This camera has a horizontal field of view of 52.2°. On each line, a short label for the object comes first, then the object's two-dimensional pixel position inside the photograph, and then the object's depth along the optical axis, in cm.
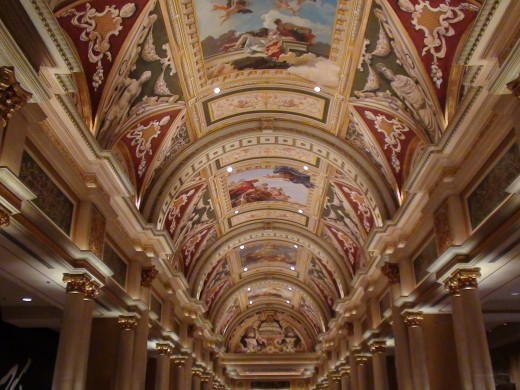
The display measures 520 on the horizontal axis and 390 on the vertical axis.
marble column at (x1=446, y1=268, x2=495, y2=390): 990
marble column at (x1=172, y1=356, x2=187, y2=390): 2111
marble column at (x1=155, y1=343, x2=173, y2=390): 1795
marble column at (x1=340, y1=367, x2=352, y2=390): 2519
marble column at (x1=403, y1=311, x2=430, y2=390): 1333
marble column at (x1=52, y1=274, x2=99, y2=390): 1002
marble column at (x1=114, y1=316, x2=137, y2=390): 1359
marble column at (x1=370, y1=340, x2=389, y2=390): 1738
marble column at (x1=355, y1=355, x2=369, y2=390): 2083
